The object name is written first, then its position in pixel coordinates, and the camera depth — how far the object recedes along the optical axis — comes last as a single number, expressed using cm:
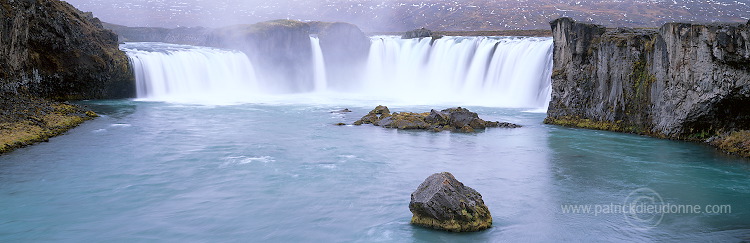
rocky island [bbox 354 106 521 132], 2744
